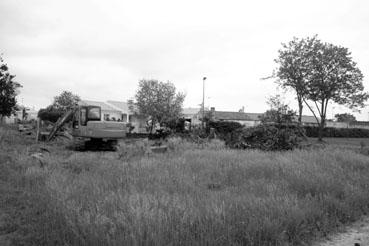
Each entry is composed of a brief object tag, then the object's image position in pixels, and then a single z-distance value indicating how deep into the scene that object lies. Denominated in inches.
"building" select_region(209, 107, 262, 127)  2918.3
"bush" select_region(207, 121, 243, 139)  1326.4
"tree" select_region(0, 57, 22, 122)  1095.6
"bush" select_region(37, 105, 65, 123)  1838.0
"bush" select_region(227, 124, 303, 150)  711.1
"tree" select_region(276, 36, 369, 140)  1364.4
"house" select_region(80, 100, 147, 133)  2234.3
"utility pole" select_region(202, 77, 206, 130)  1764.8
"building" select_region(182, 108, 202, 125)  2362.2
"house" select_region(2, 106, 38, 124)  2711.6
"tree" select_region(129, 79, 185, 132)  1610.5
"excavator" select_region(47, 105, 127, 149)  776.9
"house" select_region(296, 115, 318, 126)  3625.0
